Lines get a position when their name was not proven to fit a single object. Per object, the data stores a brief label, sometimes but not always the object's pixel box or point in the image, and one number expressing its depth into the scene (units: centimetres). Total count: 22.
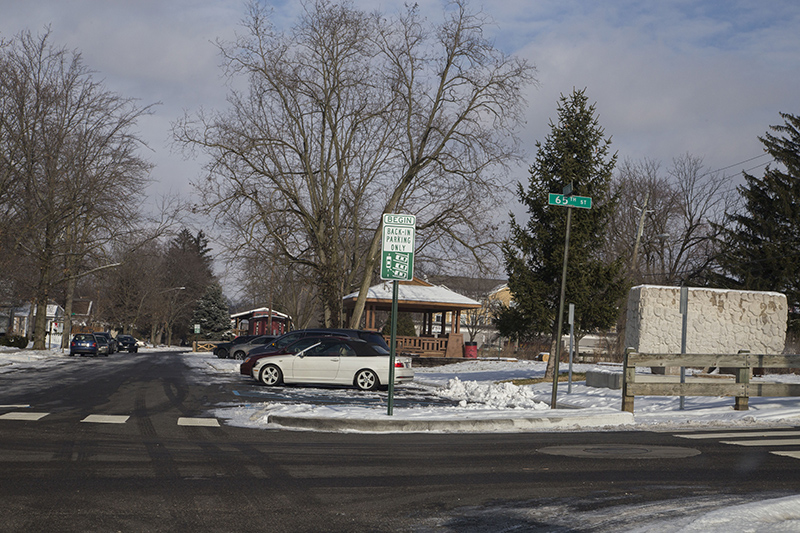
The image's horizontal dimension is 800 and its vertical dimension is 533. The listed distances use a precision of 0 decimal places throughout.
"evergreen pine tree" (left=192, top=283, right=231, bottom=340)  10044
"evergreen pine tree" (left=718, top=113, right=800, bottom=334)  3838
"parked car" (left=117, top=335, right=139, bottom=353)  6675
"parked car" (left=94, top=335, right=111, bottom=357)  5200
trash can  4569
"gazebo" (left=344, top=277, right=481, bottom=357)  4347
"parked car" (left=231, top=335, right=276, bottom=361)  4130
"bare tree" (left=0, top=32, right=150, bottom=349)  4169
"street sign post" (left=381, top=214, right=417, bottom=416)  1297
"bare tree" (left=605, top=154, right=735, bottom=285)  5278
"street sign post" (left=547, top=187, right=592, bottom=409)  1507
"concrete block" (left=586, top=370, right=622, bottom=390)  1988
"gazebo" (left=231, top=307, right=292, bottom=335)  7306
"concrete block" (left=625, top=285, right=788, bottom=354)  2483
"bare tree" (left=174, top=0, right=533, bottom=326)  3584
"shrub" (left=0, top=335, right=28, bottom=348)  4897
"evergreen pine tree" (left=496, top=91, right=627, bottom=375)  2334
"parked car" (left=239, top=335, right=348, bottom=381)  2235
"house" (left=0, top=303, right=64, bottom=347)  7637
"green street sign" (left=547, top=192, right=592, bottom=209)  1509
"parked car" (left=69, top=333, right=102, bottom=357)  4869
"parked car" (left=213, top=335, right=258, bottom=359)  4778
